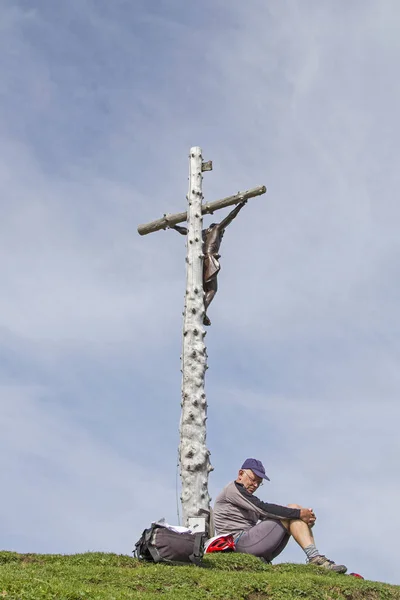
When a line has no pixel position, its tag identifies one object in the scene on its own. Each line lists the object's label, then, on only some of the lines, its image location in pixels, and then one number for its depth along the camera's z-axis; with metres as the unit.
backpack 9.52
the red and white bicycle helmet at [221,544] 10.68
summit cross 12.88
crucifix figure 15.14
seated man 10.56
